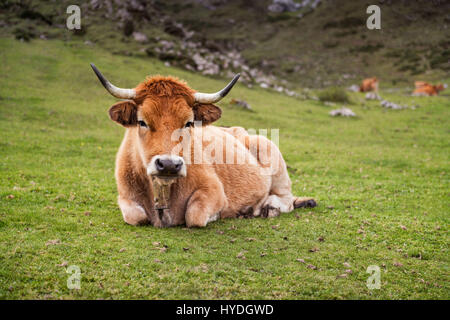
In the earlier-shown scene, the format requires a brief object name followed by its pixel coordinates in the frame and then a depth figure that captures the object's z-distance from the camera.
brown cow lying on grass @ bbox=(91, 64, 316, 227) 6.03
